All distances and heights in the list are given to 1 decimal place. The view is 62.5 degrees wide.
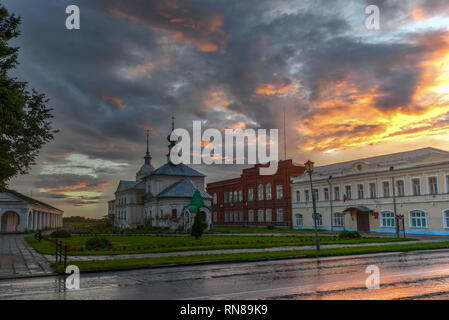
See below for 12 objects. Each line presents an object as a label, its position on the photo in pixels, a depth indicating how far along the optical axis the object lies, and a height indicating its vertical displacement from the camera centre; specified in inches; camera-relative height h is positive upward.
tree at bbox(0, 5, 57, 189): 586.6 +173.1
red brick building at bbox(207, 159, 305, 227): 2417.6 +96.4
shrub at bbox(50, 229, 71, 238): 1604.3 -92.7
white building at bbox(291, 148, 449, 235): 1536.7 +72.4
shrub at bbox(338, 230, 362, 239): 1259.5 -86.8
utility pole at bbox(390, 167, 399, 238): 1661.2 +83.7
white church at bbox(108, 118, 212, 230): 2098.2 +85.0
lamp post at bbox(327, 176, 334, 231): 2036.2 +114.4
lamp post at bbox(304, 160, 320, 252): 896.9 +107.8
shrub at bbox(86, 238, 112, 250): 951.6 -80.7
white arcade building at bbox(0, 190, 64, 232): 2208.4 -0.7
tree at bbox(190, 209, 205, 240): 1259.2 -56.8
